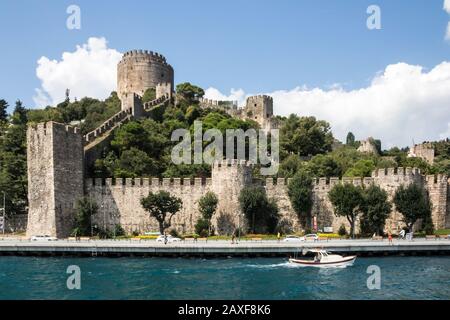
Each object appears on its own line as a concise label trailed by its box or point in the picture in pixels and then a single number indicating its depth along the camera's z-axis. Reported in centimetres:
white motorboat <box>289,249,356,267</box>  3359
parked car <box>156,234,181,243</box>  4331
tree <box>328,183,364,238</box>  4428
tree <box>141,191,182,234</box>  4719
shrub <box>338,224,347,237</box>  4691
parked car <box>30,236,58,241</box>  4503
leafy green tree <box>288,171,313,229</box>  4762
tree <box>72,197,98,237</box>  4784
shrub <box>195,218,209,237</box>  4731
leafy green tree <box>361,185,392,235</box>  4416
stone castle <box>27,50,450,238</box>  4728
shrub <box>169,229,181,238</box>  4836
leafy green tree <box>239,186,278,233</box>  4594
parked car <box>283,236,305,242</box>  4178
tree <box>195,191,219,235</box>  4666
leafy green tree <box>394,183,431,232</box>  4394
